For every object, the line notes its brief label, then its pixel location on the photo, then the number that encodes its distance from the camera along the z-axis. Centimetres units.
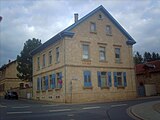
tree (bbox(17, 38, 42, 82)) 3017
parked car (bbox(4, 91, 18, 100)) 2574
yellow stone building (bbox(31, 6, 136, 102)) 1729
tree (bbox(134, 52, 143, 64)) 5152
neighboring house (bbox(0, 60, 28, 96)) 3572
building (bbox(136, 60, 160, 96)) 2288
